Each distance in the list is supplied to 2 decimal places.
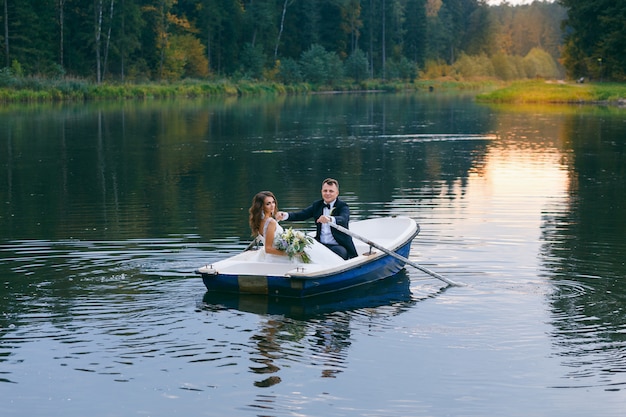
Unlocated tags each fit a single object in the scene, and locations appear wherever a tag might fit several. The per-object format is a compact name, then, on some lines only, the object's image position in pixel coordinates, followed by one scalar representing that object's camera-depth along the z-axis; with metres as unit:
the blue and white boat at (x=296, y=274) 11.82
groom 13.16
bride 12.36
